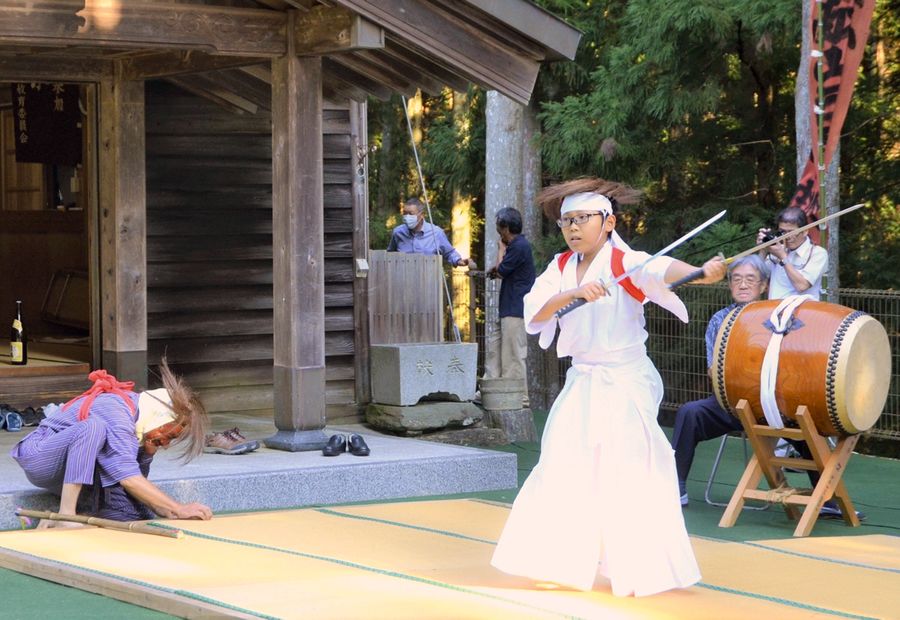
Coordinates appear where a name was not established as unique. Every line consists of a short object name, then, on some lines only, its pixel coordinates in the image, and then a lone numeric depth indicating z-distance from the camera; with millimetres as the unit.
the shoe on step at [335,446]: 8320
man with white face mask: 11578
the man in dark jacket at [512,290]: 10703
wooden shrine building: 8266
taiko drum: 7160
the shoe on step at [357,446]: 8359
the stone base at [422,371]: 10500
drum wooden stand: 7285
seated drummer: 8016
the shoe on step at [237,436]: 8422
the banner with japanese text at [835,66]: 9445
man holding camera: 8898
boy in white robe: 5109
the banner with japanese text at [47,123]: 10586
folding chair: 8289
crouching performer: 6352
